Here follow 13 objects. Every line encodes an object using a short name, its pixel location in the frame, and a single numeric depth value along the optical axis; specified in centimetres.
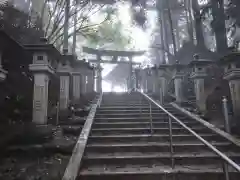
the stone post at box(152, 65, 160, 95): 1093
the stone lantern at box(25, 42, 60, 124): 508
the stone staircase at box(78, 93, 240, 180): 374
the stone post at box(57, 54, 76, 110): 650
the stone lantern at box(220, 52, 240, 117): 554
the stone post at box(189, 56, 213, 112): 720
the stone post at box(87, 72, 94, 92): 1088
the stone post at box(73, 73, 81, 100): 812
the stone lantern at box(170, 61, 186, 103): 849
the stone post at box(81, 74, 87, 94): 915
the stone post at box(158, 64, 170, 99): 988
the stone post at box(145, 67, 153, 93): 1345
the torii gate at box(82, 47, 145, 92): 2124
